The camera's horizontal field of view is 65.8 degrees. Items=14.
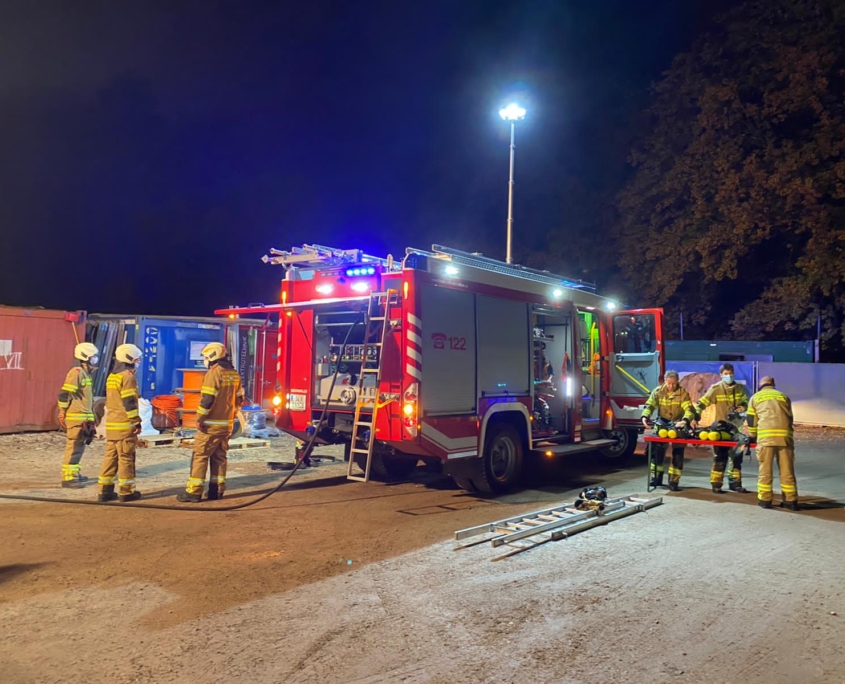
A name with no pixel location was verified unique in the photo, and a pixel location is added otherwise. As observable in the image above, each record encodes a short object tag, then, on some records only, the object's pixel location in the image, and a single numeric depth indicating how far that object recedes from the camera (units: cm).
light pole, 1447
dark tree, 1970
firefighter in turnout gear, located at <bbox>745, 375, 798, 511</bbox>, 723
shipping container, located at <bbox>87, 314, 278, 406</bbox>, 1367
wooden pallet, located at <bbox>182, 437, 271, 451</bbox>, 1166
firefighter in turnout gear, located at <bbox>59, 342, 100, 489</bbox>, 787
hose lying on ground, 684
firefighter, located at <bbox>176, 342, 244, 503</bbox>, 718
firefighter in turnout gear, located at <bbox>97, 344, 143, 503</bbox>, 713
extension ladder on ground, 577
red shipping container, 1212
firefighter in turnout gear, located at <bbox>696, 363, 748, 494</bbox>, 812
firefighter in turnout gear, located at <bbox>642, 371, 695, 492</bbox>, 827
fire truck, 706
